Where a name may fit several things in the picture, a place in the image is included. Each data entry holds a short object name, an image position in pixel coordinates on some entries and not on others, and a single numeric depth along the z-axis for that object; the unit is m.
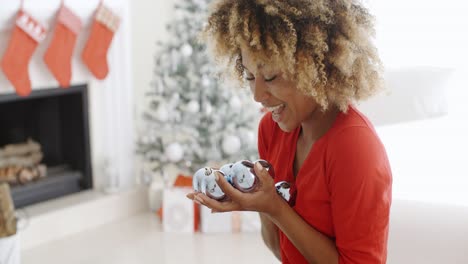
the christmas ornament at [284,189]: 1.36
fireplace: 3.37
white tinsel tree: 3.19
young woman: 1.21
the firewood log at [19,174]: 3.14
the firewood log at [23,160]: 3.21
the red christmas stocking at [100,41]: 3.24
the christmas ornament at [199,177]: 1.38
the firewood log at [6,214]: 2.42
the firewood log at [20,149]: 3.23
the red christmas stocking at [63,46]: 3.06
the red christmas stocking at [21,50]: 2.88
